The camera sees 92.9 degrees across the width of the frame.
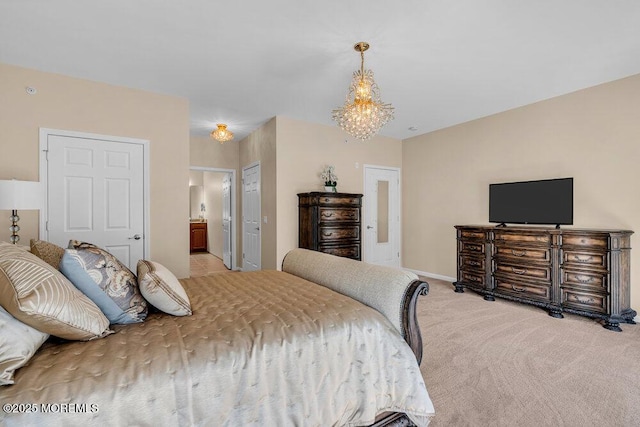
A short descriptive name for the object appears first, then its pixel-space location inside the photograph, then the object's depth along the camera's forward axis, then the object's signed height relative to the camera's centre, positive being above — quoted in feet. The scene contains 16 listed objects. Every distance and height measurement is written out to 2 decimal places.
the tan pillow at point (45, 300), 3.45 -1.06
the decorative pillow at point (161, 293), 4.87 -1.33
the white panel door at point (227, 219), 21.74 -0.61
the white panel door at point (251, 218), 17.81 -0.42
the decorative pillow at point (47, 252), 5.18 -0.71
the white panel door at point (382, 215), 18.81 -0.30
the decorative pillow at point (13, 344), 3.10 -1.46
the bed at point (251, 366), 3.19 -1.90
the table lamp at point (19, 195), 7.91 +0.44
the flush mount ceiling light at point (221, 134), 16.20 +4.14
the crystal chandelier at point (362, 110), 9.23 +3.14
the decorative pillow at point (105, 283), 4.50 -1.12
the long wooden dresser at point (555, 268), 10.39 -2.27
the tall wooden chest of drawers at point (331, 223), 14.62 -0.60
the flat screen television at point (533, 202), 12.24 +0.38
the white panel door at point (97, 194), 11.02 +0.65
